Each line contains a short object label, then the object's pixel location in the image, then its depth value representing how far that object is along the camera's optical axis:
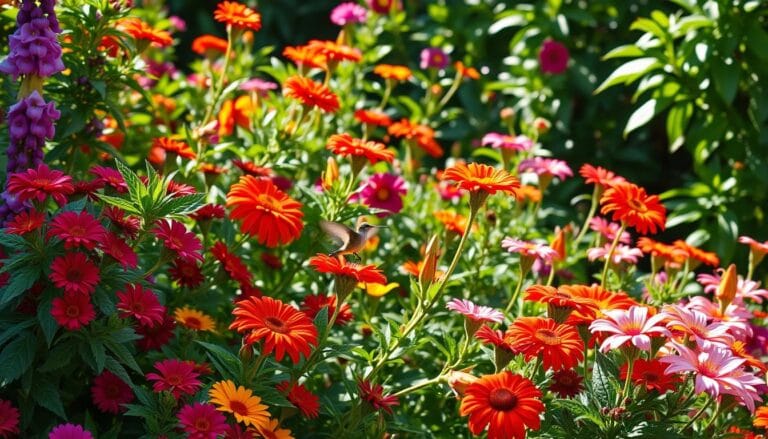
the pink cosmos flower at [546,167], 2.65
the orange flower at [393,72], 2.80
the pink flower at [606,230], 2.57
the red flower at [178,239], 2.17
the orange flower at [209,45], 2.83
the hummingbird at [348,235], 2.22
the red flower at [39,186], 2.13
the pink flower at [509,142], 2.68
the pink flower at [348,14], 2.94
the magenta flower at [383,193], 2.56
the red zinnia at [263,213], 2.23
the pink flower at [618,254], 2.52
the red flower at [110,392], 2.18
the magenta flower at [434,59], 3.15
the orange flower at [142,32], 2.45
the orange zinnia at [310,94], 2.46
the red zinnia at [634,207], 2.34
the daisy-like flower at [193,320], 2.29
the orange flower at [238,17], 2.52
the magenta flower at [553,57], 3.21
